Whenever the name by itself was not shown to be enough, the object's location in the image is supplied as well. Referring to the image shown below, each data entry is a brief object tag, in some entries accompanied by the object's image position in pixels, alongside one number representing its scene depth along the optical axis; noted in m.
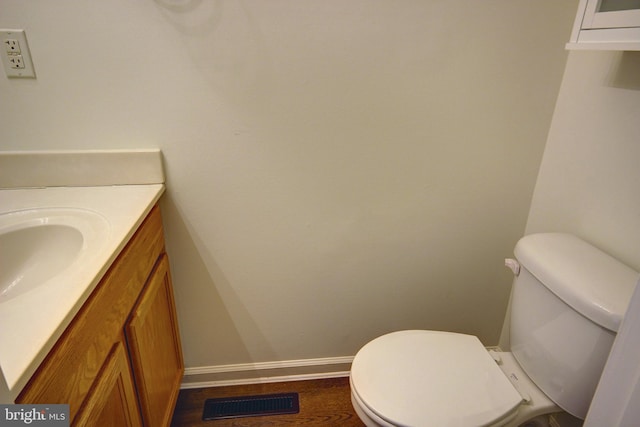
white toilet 0.97
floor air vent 1.49
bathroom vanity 0.65
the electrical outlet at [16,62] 1.11
